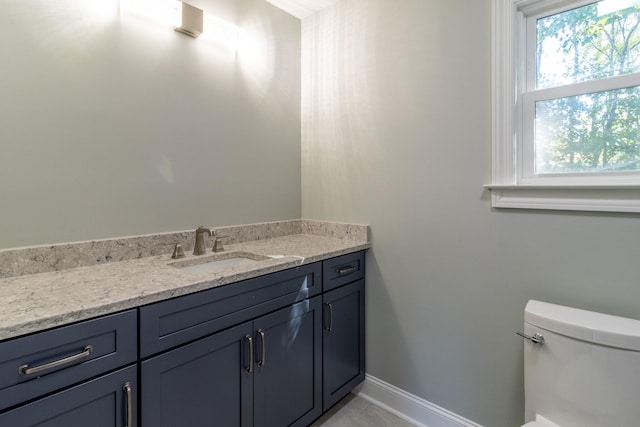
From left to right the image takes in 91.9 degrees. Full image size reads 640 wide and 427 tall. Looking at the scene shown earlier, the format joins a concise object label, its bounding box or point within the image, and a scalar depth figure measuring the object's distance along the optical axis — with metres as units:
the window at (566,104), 1.22
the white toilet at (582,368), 1.00
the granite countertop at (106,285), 0.81
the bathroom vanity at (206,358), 0.80
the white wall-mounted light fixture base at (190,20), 1.56
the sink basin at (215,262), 1.52
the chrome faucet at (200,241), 1.61
